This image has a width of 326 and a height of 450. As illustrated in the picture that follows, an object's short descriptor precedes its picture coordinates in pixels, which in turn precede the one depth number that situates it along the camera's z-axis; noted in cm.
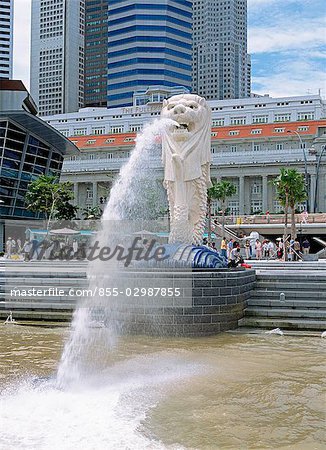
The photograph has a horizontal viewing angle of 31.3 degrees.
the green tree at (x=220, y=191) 5869
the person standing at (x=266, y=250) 3658
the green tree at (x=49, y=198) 5131
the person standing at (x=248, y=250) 3579
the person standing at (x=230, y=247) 2805
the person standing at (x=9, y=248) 3197
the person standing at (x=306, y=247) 3699
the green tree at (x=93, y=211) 7211
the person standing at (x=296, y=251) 3206
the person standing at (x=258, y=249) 3433
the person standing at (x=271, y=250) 3660
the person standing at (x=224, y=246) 3039
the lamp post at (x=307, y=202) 7332
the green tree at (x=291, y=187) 4212
